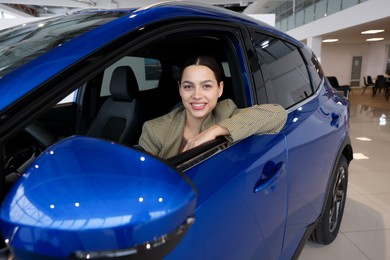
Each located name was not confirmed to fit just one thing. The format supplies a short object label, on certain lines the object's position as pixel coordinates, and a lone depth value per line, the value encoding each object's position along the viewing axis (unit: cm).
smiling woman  115
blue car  45
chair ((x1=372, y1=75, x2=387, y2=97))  1301
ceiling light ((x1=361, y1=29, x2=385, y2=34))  1164
